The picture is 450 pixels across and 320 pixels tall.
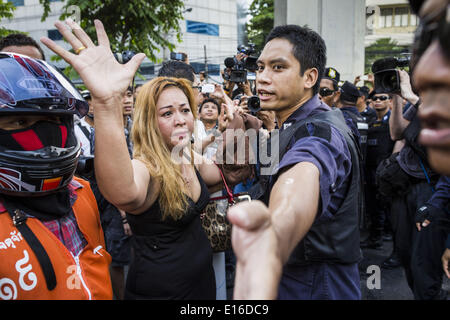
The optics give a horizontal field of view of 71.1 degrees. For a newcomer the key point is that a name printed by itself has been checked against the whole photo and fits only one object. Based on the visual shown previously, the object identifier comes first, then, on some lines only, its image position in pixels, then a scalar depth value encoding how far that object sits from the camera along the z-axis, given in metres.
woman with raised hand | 1.36
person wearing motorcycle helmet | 1.33
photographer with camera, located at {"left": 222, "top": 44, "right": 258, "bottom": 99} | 3.45
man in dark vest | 0.72
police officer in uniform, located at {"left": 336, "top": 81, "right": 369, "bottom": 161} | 4.95
